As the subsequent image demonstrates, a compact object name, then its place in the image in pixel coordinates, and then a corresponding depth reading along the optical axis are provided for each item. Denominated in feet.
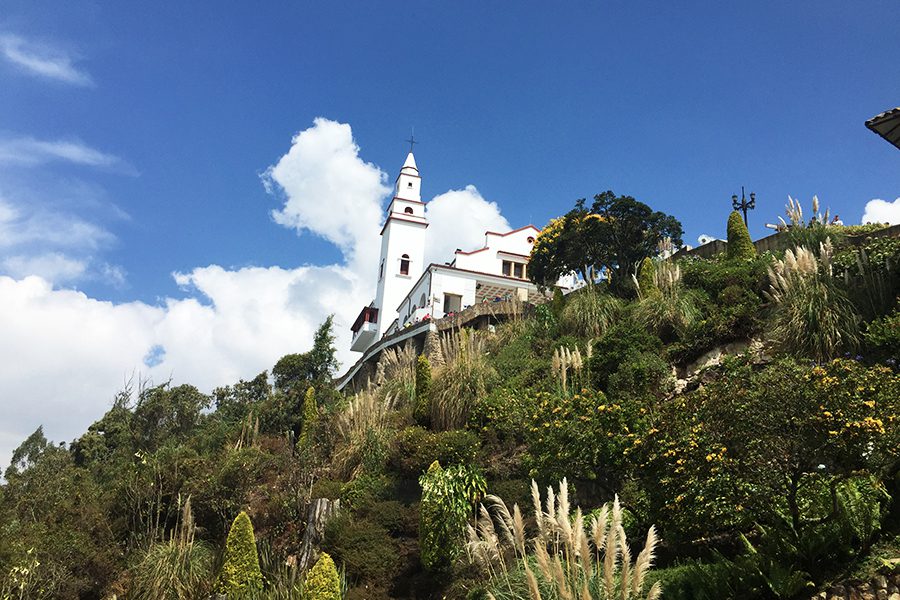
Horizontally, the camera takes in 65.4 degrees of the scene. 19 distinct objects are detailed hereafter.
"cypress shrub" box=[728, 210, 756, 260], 68.03
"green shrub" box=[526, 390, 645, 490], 30.83
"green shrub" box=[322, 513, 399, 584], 37.19
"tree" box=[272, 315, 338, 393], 96.68
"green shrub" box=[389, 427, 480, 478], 43.32
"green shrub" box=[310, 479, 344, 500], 45.68
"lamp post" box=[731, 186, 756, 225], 105.50
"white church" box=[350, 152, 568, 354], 118.83
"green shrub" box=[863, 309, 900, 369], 37.09
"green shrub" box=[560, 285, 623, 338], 61.00
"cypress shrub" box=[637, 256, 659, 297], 62.28
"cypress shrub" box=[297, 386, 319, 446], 65.19
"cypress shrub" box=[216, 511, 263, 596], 36.68
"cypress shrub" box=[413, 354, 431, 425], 52.34
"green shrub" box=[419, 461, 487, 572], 35.55
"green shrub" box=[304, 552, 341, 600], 31.42
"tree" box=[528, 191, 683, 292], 77.46
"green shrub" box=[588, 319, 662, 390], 50.57
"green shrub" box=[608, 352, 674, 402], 47.47
